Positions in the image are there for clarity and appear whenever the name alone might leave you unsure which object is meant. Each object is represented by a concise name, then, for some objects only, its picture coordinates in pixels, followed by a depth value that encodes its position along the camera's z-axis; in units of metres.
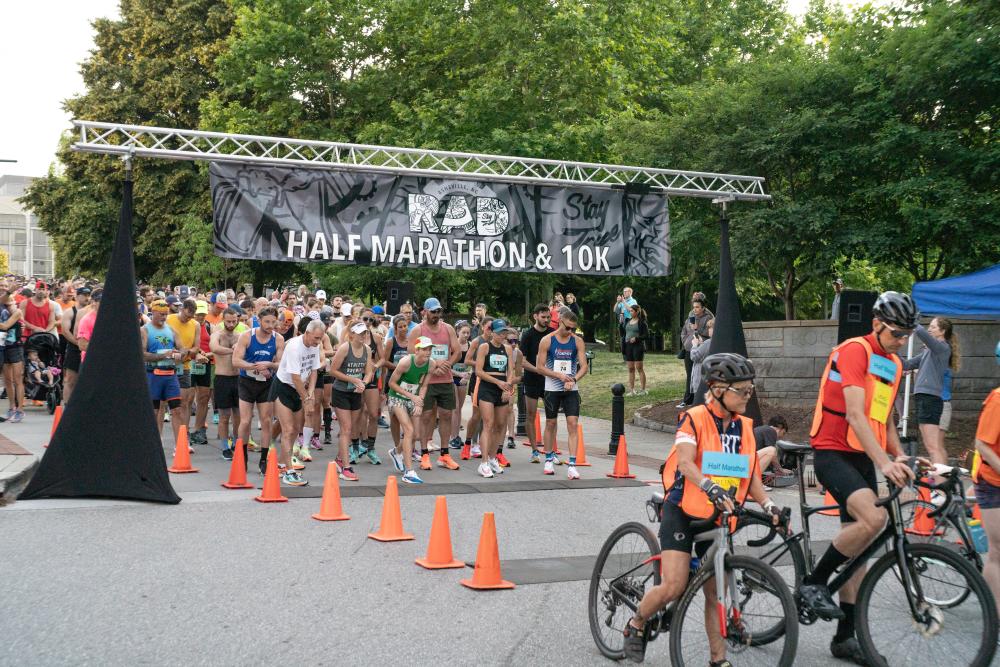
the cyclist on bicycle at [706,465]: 5.18
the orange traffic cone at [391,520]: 9.11
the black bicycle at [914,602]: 5.00
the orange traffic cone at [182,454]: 12.87
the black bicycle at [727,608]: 4.84
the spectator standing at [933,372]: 12.23
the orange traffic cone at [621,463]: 13.50
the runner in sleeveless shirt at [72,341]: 16.06
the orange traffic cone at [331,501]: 9.99
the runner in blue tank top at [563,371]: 13.35
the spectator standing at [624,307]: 23.47
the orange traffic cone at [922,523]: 6.13
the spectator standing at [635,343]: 22.59
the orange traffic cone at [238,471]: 11.73
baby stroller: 18.42
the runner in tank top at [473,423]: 14.84
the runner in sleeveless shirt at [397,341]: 14.15
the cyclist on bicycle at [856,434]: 5.59
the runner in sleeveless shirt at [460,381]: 16.25
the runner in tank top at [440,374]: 13.80
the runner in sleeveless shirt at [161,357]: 13.58
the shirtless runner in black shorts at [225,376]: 13.98
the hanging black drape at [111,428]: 10.47
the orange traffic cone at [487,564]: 7.41
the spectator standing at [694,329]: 17.45
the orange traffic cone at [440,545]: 8.13
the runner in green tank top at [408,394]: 12.43
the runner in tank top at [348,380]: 12.73
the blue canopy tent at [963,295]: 13.61
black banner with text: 12.55
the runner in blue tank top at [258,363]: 12.81
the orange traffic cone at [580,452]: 14.59
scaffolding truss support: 11.20
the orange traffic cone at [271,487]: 10.96
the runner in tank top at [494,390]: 13.52
